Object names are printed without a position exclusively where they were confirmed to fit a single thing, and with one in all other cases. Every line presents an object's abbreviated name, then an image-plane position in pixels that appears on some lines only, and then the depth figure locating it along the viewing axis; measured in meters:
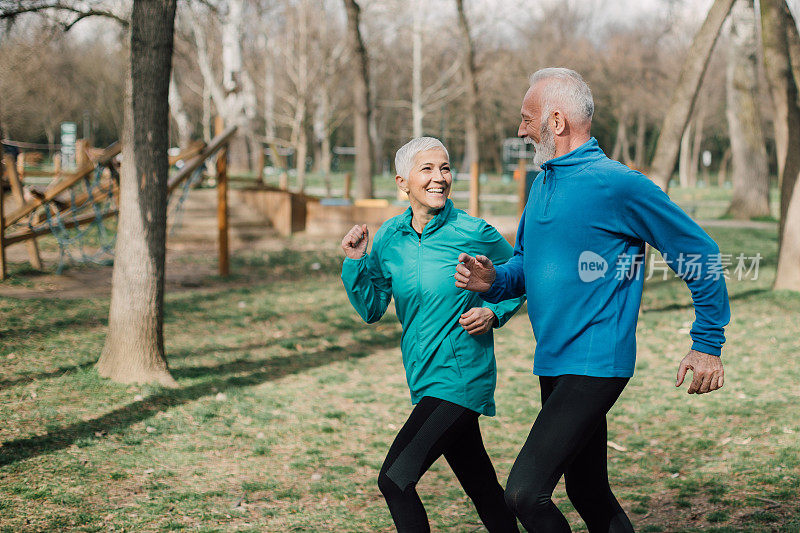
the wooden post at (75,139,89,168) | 15.95
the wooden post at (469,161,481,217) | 18.06
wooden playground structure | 11.34
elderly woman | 3.30
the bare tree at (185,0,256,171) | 25.50
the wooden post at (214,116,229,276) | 12.52
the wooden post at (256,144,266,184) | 19.80
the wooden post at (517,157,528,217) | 18.20
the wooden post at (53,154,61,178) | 24.15
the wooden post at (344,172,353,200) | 22.12
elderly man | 2.84
